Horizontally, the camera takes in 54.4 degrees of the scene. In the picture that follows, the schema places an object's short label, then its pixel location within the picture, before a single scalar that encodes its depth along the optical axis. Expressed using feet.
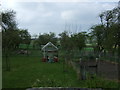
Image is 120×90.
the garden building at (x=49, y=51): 40.45
